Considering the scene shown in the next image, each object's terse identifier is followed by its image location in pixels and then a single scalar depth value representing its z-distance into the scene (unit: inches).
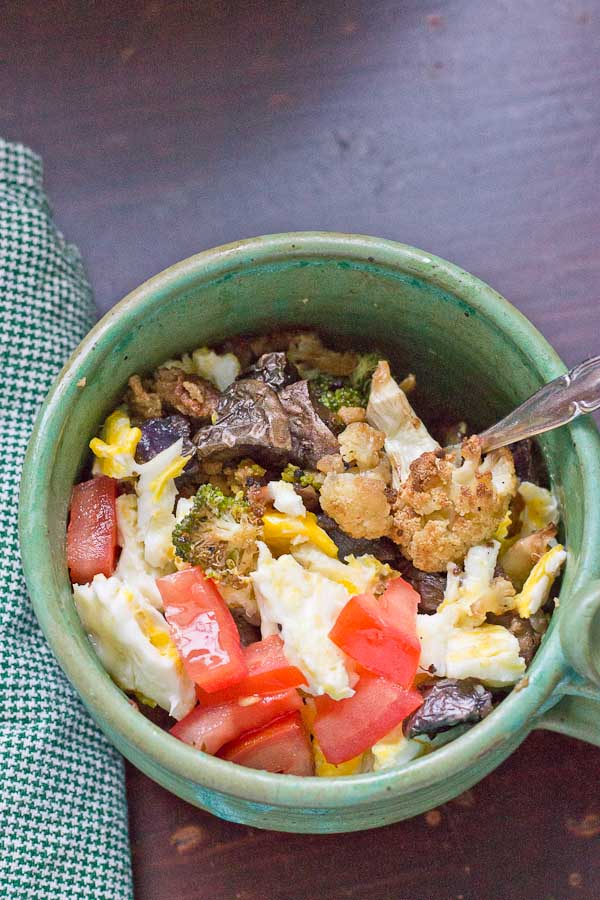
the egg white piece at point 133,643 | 19.7
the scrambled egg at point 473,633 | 19.6
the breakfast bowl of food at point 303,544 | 19.5
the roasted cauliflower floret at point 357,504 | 19.9
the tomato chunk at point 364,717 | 19.6
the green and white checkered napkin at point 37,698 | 20.7
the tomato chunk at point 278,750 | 19.9
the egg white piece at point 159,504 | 20.2
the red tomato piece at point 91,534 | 20.1
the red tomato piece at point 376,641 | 19.6
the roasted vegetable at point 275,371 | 20.8
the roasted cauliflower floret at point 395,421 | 20.6
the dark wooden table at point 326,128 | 22.7
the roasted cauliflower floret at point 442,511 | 20.0
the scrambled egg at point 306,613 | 19.6
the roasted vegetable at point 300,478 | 20.4
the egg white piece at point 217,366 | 21.1
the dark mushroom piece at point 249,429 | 20.2
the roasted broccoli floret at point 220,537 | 19.8
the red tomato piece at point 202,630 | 19.6
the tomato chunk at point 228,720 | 19.8
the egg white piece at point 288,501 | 20.1
